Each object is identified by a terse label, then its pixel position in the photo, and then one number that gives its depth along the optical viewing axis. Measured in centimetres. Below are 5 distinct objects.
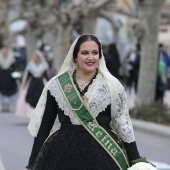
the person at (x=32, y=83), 1656
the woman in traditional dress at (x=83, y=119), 527
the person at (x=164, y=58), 1858
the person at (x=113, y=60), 1730
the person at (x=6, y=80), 2048
